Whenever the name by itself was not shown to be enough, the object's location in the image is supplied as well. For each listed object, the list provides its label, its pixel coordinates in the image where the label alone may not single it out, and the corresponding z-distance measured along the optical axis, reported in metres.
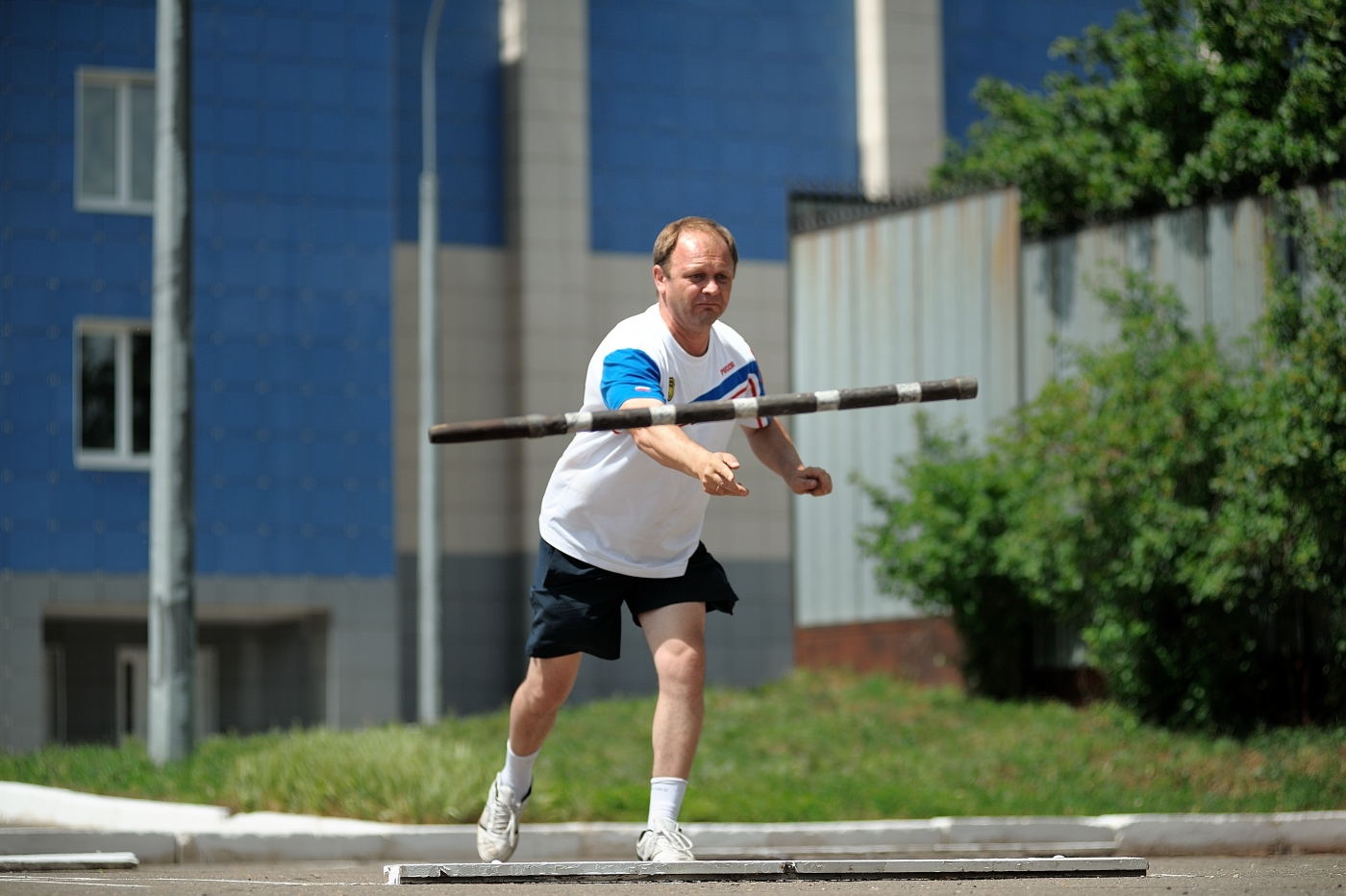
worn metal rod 5.42
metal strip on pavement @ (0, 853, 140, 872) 6.59
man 5.88
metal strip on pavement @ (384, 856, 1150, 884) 5.20
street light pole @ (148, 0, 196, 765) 11.29
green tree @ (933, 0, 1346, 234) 13.48
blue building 22.97
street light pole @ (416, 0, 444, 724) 20.11
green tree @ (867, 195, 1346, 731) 11.99
